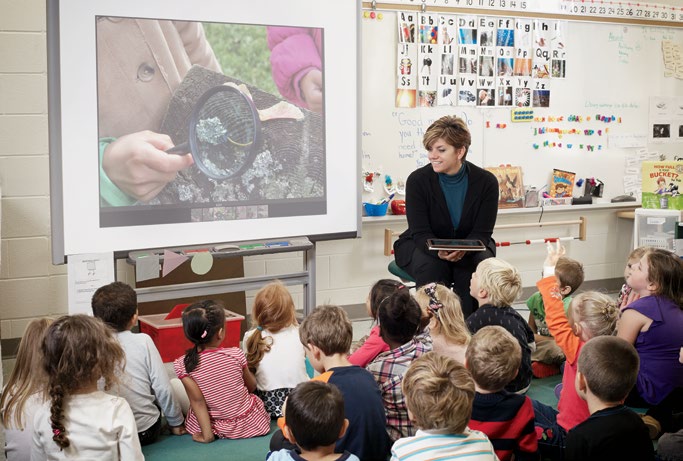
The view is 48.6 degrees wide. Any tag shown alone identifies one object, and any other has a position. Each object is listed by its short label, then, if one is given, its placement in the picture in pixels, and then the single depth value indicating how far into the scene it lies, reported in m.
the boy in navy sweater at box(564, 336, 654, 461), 2.09
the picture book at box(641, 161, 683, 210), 4.92
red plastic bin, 3.98
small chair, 4.96
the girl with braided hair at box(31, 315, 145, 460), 2.04
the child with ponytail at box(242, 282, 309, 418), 3.14
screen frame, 3.42
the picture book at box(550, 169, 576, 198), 5.52
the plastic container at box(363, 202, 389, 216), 4.88
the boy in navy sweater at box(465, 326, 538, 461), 2.27
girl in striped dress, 2.91
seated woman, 3.70
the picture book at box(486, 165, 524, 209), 5.31
